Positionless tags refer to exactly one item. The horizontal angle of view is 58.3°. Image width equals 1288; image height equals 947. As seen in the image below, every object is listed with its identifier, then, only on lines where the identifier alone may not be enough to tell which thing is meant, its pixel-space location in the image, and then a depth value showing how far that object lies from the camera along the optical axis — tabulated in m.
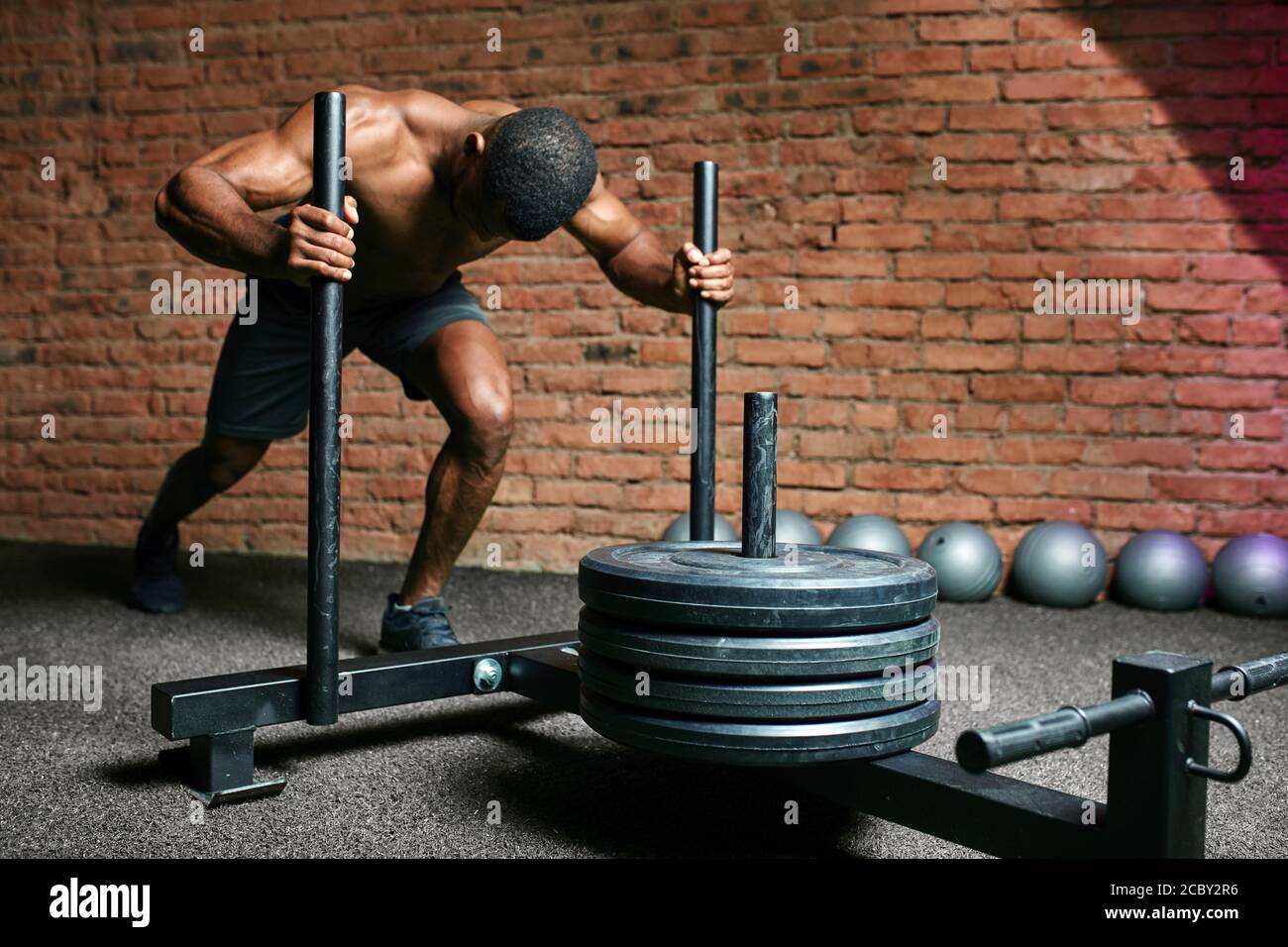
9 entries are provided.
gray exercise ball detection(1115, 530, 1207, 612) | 3.40
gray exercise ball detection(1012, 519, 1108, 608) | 3.45
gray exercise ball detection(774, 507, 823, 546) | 3.53
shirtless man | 1.96
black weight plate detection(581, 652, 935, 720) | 1.36
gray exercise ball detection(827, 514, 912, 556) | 3.52
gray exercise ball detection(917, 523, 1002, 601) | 3.46
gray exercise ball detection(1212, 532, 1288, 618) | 3.31
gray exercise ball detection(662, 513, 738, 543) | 3.62
